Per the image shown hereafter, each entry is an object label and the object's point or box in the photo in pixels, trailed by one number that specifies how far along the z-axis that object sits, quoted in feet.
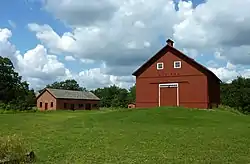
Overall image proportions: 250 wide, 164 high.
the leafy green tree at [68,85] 336.31
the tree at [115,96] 264.22
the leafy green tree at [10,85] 212.55
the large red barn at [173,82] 94.28
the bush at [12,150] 26.10
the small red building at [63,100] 181.57
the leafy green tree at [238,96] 189.85
